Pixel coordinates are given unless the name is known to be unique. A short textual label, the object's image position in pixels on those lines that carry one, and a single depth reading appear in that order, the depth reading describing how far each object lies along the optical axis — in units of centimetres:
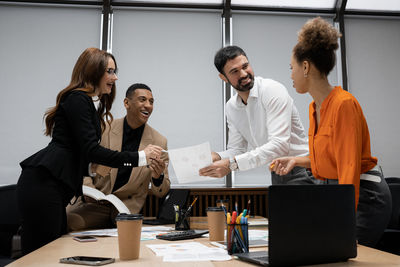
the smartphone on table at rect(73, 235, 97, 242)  134
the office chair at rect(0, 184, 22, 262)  213
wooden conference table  93
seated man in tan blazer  219
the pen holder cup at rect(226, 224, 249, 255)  106
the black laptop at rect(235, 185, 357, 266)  87
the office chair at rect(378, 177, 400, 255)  290
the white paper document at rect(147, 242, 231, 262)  99
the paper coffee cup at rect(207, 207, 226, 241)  132
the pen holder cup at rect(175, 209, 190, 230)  165
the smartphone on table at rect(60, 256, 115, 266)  92
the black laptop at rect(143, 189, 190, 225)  202
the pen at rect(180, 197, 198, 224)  165
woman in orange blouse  128
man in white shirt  210
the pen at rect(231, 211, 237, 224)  109
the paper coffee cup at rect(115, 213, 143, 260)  99
